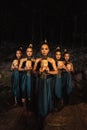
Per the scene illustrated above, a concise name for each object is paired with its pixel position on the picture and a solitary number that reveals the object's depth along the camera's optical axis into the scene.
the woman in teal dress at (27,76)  3.30
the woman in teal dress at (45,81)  3.16
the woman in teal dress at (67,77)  3.56
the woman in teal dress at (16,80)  3.50
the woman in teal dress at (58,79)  3.29
